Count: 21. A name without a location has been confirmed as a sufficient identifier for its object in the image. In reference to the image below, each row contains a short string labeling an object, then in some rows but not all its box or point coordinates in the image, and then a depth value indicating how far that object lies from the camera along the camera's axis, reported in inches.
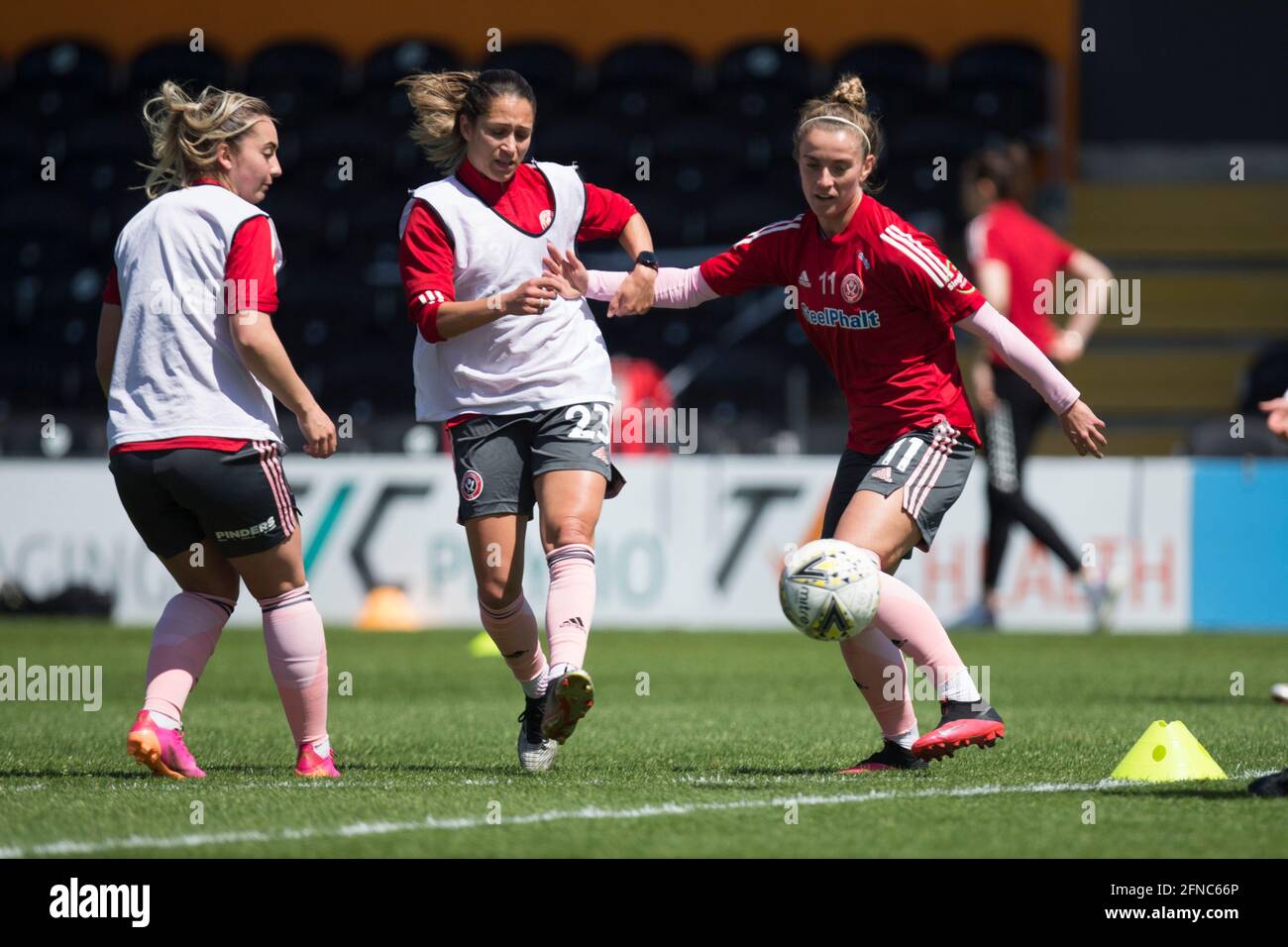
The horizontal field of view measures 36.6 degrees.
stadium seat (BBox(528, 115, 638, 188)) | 617.9
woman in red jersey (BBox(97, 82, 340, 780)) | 208.8
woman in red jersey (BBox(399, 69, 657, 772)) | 224.1
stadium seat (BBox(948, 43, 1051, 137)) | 644.7
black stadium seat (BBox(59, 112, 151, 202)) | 635.5
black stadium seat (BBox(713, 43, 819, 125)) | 650.2
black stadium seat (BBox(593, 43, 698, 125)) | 650.2
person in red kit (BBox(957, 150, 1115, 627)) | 431.8
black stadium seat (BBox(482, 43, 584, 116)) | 652.1
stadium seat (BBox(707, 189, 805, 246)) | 600.7
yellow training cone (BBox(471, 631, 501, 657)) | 410.6
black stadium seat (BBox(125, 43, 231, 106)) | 669.3
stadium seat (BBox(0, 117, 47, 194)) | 644.1
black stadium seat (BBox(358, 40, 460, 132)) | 655.1
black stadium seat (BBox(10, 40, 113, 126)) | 664.4
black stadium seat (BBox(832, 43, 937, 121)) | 645.3
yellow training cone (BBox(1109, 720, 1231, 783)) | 208.7
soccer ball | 200.5
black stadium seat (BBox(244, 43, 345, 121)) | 657.0
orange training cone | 464.8
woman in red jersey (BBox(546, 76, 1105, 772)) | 210.8
